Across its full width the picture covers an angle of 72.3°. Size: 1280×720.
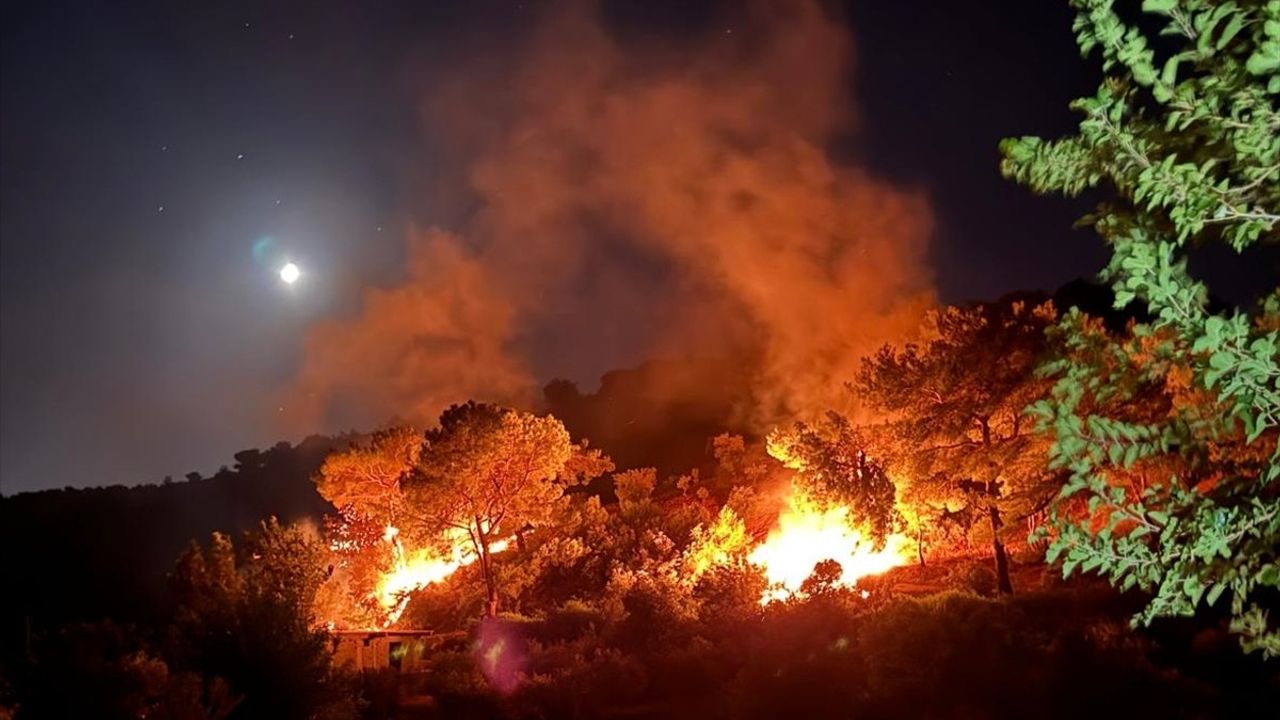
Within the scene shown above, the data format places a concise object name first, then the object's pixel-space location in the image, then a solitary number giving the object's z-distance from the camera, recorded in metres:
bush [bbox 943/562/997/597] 23.95
